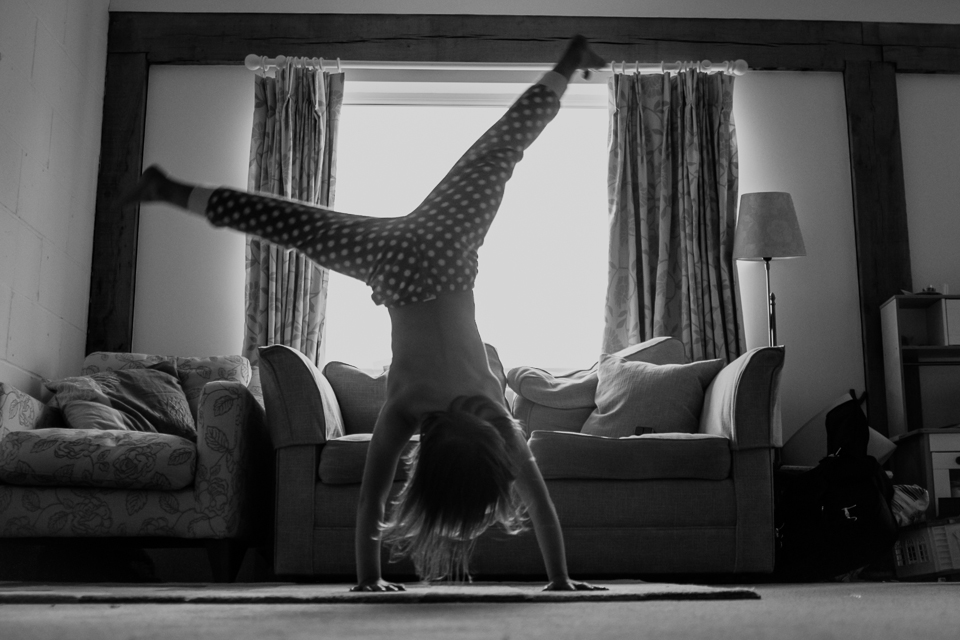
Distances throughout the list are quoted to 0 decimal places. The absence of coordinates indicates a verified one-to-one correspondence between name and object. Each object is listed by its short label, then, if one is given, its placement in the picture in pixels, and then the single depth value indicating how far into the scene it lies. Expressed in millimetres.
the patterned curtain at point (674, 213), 4465
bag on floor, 3316
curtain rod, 4633
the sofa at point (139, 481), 2945
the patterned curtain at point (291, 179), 4383
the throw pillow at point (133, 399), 3449
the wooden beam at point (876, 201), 4648
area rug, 1762
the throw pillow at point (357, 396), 3705
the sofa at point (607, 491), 3033
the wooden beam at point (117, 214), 4516
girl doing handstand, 1823
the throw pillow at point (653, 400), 3561
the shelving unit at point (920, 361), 4422
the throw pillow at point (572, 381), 3867
